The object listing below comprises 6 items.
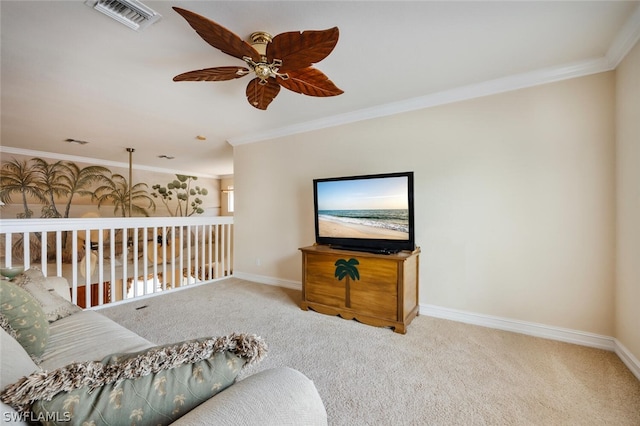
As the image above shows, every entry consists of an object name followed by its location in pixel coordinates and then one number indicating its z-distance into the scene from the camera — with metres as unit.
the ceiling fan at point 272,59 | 1.43
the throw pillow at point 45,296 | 1.62
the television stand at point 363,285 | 2.40
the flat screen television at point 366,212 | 2.58
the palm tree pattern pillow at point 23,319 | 1.13
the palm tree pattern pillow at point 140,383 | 0.54
